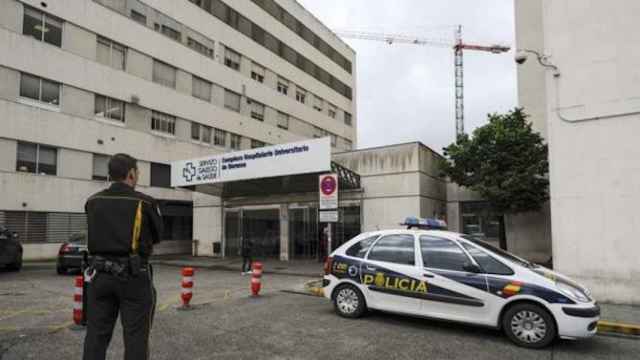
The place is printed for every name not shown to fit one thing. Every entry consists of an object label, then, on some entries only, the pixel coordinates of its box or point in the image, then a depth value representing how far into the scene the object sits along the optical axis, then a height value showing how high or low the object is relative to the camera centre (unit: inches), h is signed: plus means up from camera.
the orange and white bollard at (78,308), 271.3 -59.1
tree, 658.8 +80.0
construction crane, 3058.6 +1136.7
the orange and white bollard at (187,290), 327.6 -58.6
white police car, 237.6 -43.8
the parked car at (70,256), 562.6 -54.6
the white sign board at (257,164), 602.9 +78.2
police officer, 137.6 -18.4
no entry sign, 418.3 +21.5
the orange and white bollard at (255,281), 391.2 -61.1
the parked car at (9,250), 554.9 -47.7
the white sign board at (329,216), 418.3 -1.8
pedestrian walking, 639.3 -58.2
